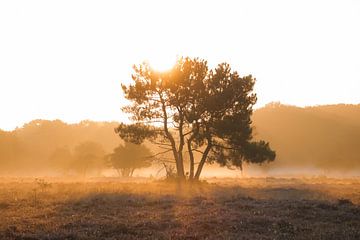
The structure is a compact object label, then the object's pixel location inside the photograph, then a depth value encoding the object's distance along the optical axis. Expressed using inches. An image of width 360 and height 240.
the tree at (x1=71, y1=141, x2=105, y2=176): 3996.1
